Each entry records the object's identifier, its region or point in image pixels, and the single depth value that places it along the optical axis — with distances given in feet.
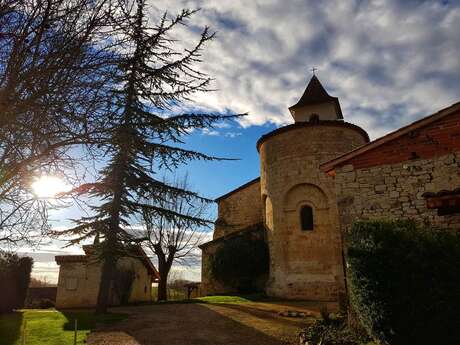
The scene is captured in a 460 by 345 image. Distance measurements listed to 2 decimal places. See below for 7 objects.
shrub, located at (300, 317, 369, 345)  21.46
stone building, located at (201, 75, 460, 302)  27.37
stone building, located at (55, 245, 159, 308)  50.85
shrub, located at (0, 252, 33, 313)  43.48
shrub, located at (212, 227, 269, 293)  57.36
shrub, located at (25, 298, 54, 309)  66.95
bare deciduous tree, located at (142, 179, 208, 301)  67.00
